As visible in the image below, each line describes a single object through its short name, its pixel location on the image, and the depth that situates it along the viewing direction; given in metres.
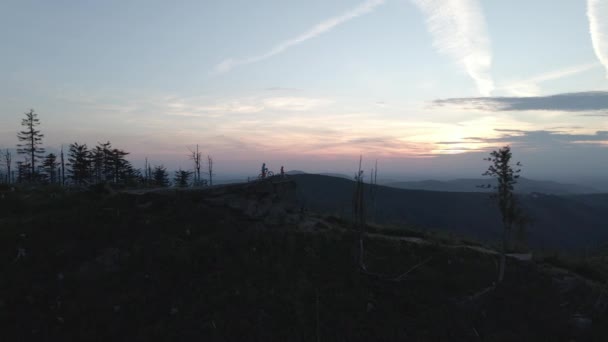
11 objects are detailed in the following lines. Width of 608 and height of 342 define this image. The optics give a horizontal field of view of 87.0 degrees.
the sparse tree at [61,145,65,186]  50.22
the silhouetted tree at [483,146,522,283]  10.30
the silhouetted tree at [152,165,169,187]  43.23
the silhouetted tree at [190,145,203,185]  50.19
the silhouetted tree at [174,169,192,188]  46.56
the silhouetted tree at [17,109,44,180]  41.75
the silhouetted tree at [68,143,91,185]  40.59
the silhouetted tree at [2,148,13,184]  56.07
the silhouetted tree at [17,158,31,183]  46.28
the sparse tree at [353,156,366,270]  11.25
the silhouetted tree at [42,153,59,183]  47.66
